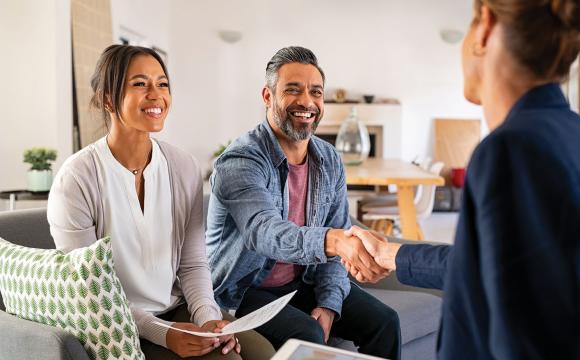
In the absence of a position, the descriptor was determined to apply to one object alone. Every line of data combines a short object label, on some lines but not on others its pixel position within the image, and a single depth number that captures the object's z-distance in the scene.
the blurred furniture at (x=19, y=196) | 3.75
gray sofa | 1.34
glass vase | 5.02
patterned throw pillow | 1.38
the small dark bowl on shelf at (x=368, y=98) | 8.73
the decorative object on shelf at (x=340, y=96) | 8.73
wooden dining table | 4.13
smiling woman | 1.60
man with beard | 1.85
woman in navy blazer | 0.73
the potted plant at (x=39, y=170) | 3.88
